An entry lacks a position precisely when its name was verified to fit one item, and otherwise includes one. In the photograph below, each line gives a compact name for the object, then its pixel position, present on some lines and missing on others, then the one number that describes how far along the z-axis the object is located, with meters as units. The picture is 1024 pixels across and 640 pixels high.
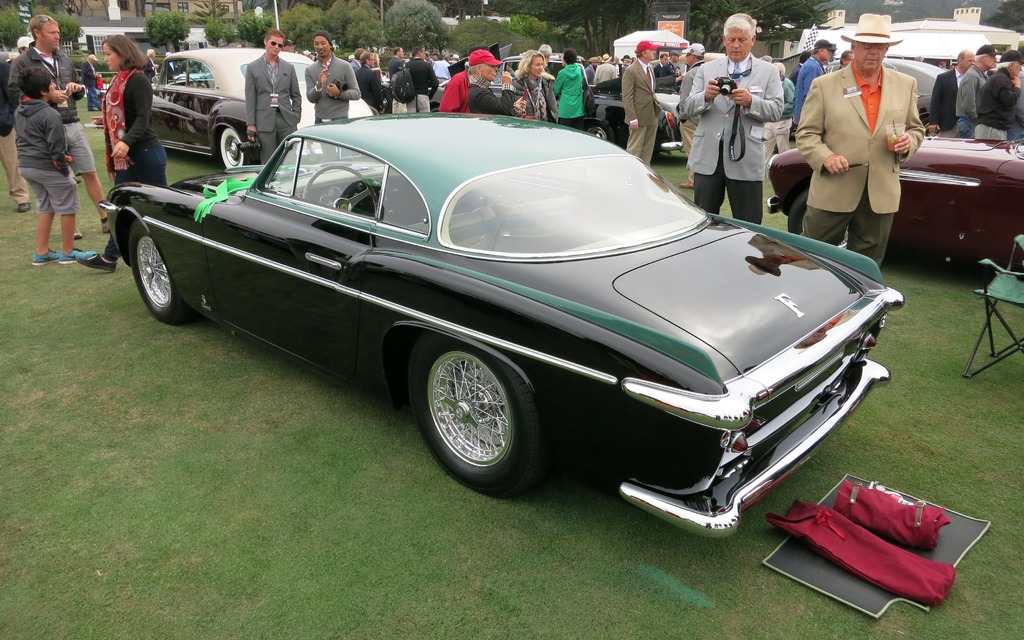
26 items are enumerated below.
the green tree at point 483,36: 54.81
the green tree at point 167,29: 50.56
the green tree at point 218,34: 52.06
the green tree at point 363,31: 58.88
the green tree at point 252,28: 51.05
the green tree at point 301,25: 53.97
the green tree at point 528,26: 54.84
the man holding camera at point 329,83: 8.27
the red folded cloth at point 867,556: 2.58
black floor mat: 2.58
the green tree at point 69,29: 48.69
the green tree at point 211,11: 70.12
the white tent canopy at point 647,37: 27.64
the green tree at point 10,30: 50.06
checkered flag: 17.22
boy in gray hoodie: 5.87
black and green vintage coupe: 2.51
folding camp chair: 4.01
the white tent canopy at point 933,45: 30.16
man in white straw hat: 4.32
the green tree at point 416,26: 55.41
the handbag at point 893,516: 2.79
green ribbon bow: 4.27
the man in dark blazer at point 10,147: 7.84
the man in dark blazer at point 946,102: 9.60
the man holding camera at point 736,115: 4.93
